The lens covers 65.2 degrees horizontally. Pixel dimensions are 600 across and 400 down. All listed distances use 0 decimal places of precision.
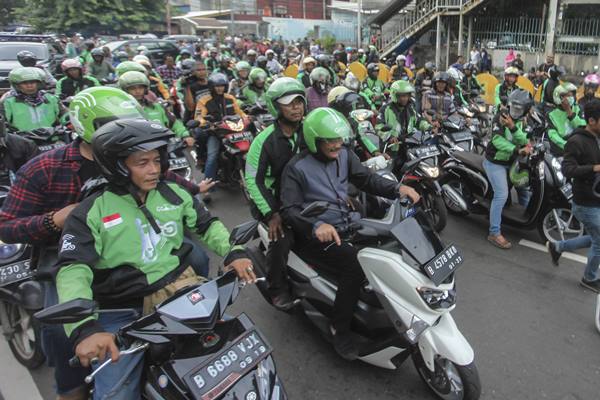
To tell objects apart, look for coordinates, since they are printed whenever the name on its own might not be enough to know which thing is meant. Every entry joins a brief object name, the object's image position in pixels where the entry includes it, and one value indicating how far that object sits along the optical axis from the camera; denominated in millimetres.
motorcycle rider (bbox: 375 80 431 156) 6324
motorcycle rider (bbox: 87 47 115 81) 11523
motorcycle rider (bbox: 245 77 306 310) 3676
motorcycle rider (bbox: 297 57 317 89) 10623
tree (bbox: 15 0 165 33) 31453
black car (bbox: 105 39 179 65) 17847
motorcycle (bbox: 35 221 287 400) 1840
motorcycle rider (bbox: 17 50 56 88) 8625
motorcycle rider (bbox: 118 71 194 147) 5520
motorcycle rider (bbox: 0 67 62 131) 5598
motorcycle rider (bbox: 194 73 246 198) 7195
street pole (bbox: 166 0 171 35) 32716
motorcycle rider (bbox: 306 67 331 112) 7770
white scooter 2703
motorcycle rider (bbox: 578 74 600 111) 7438
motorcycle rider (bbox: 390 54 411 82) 12922
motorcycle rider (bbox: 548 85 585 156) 6516
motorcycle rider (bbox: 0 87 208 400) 2371
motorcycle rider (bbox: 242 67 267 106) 8438
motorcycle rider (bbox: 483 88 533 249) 5309
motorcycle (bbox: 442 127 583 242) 5215
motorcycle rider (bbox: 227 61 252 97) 10039
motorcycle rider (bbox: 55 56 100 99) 8141
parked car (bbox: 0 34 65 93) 12647
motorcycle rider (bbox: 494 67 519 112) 8938
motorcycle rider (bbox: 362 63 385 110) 10250
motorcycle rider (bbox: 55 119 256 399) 2076
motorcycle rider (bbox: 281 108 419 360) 3174
